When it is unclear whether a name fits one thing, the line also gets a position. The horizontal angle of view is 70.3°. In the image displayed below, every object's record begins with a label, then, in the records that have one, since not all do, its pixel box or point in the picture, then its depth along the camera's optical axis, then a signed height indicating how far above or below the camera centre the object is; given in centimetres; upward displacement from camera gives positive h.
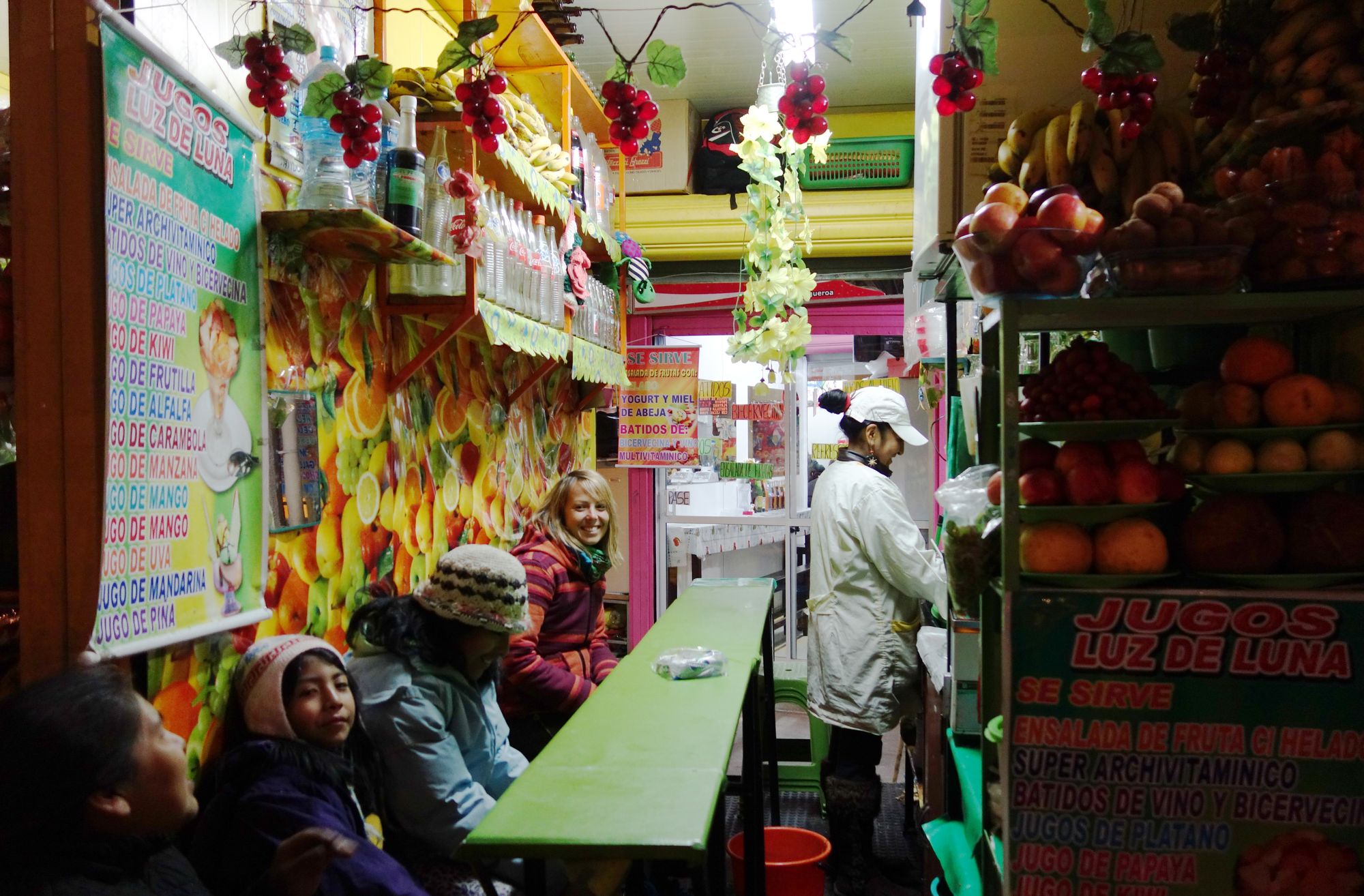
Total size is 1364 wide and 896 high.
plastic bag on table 278 -63
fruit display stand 178 -49
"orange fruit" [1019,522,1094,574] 186 -21
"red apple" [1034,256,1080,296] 184 +31
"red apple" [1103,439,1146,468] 192 -2
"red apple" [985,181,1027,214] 194 +50
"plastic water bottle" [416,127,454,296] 266 +68
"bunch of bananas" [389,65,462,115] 264 +99
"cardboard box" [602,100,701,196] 593 +177
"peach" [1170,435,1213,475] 193 -3
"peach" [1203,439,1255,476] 185 -4
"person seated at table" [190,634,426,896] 180 -65
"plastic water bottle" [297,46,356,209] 216 +64
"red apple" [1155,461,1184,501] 190 -8
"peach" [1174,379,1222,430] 193 +7
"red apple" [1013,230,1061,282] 183 +35
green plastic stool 462 -144
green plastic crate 578 +168
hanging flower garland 414 +79
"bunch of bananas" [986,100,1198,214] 211 +63
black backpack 586 +176
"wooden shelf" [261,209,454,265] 211 +49
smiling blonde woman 328 -61
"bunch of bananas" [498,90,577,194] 331 +109
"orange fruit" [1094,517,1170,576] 184 -21
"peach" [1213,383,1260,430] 186 +6
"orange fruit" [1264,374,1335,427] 180 +7
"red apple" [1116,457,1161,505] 188 -9
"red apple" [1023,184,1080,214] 193 +49
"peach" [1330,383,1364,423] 181 +6
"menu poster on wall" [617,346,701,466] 570 +24
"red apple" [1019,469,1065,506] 191 -9
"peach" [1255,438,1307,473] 182 -4
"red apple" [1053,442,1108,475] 191 -3
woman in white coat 413 -81
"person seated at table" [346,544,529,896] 241 -66
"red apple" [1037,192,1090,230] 184 +44
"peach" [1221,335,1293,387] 188 +15
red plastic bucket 338 -150
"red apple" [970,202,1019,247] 186 +42
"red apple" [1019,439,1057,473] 198 -3
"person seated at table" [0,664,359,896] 135 -49
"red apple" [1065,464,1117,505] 188 -9
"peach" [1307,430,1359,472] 179 -3
